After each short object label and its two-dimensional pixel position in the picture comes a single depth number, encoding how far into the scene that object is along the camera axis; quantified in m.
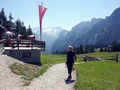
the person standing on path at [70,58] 10.62
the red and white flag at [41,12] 22.16
